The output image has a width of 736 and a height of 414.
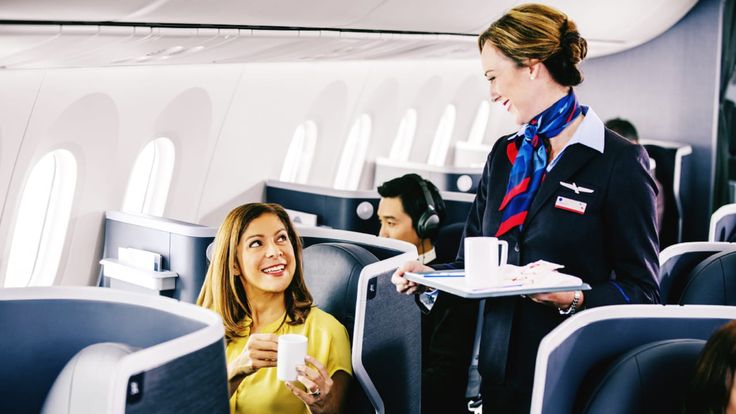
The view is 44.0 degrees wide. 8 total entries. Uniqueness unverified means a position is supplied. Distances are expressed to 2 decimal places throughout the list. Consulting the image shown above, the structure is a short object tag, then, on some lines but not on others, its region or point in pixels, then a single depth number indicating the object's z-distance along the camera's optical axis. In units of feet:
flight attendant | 7.14
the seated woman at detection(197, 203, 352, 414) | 9.27
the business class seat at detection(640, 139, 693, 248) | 25.75
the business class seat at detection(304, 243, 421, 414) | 9.87
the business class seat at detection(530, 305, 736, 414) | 6.16
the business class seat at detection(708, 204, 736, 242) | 13.43
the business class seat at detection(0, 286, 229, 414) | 6.52
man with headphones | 11.35
